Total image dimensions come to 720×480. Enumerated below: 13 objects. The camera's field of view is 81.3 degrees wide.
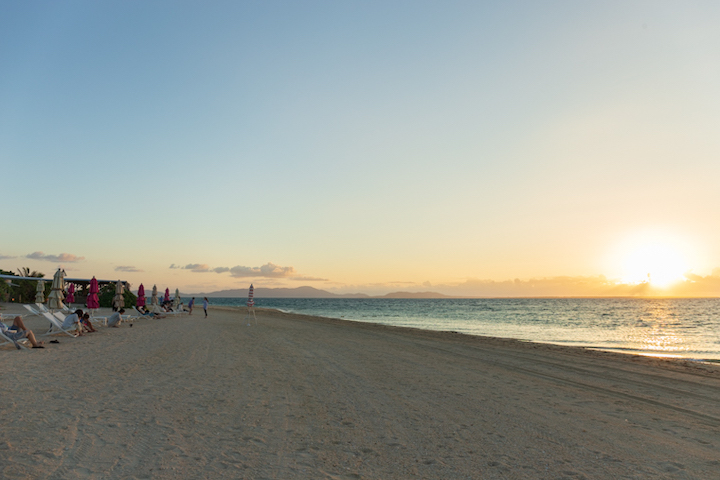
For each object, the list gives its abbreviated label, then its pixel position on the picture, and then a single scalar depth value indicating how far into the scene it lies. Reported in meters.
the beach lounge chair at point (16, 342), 11.09
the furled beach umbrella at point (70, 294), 30.50
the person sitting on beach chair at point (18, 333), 11.41
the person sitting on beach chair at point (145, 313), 27.30
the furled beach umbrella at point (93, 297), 20.66
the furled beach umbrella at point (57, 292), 19.48
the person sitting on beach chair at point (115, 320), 19.38
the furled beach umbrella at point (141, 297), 27.61
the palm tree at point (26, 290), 39.69
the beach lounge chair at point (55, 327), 14.32
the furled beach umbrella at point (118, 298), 25.72
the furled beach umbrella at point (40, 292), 26.26
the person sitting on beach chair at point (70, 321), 14.83
